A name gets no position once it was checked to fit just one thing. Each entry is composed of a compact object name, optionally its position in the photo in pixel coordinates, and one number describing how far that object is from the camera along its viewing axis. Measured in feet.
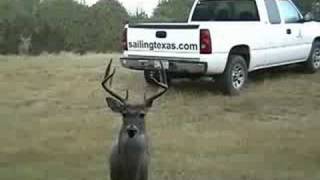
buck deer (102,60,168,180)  18.97
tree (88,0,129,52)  93.15
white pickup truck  40.63
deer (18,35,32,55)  80.51
